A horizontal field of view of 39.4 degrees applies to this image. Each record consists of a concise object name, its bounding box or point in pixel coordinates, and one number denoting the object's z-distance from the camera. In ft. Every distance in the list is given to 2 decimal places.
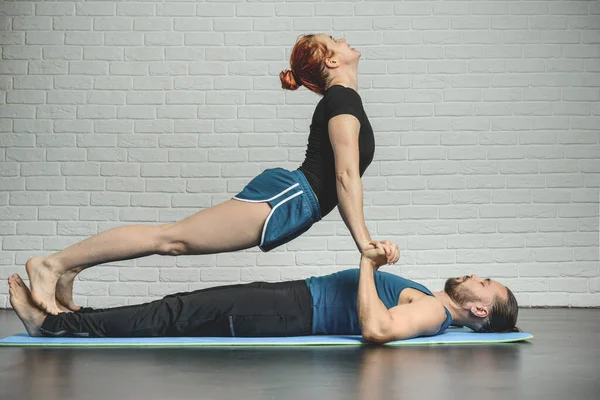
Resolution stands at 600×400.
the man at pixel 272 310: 10.68
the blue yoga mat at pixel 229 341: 10.48
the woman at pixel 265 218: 10.53
